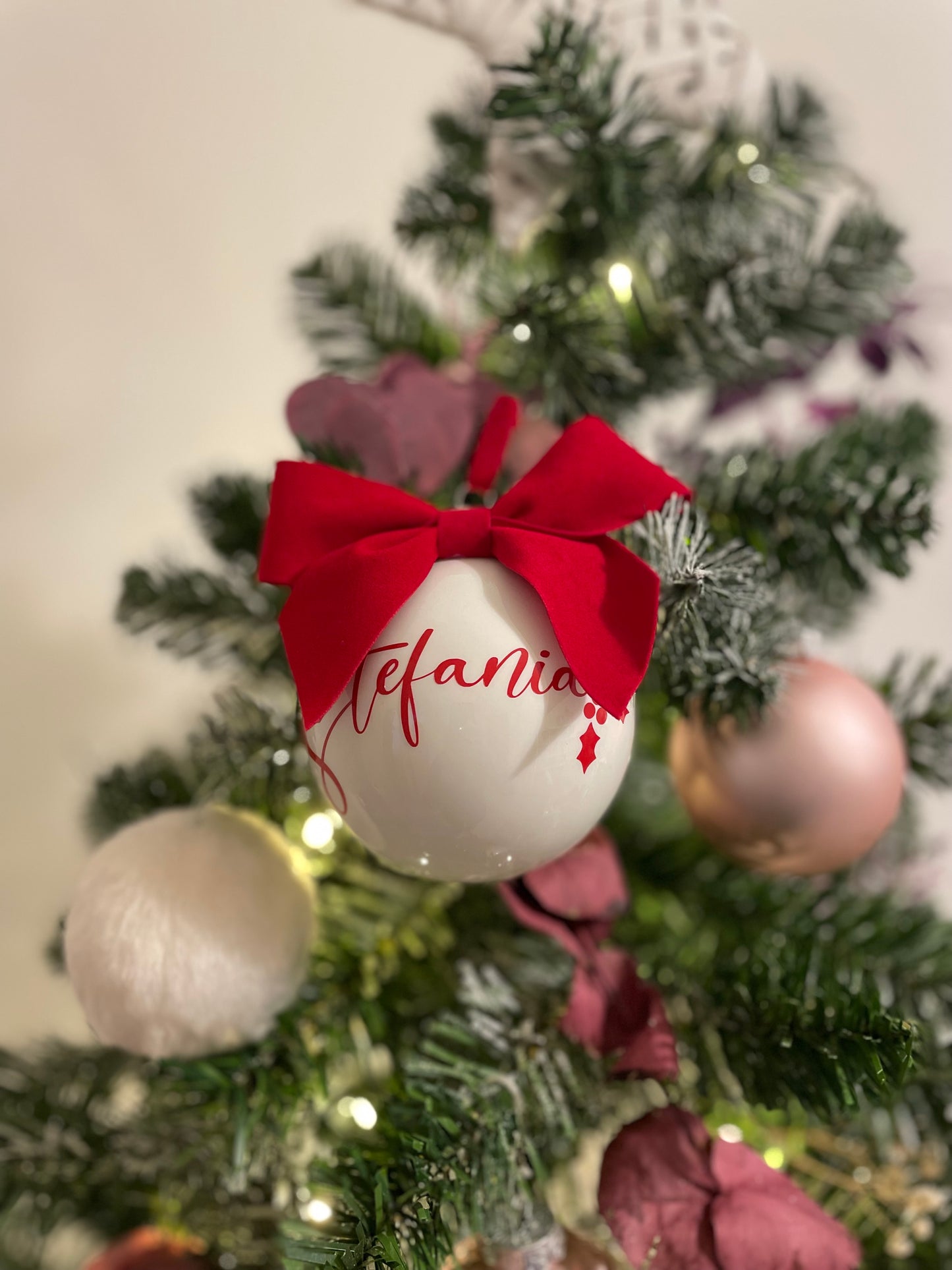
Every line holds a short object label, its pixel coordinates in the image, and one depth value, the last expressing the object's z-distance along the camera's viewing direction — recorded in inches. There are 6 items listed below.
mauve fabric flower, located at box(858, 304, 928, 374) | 20.3
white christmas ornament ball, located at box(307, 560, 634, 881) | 10.3
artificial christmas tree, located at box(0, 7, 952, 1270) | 12.2
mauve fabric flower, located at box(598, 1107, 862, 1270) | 11.9
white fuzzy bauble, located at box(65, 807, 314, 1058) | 12.9
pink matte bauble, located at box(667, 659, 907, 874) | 14.3
